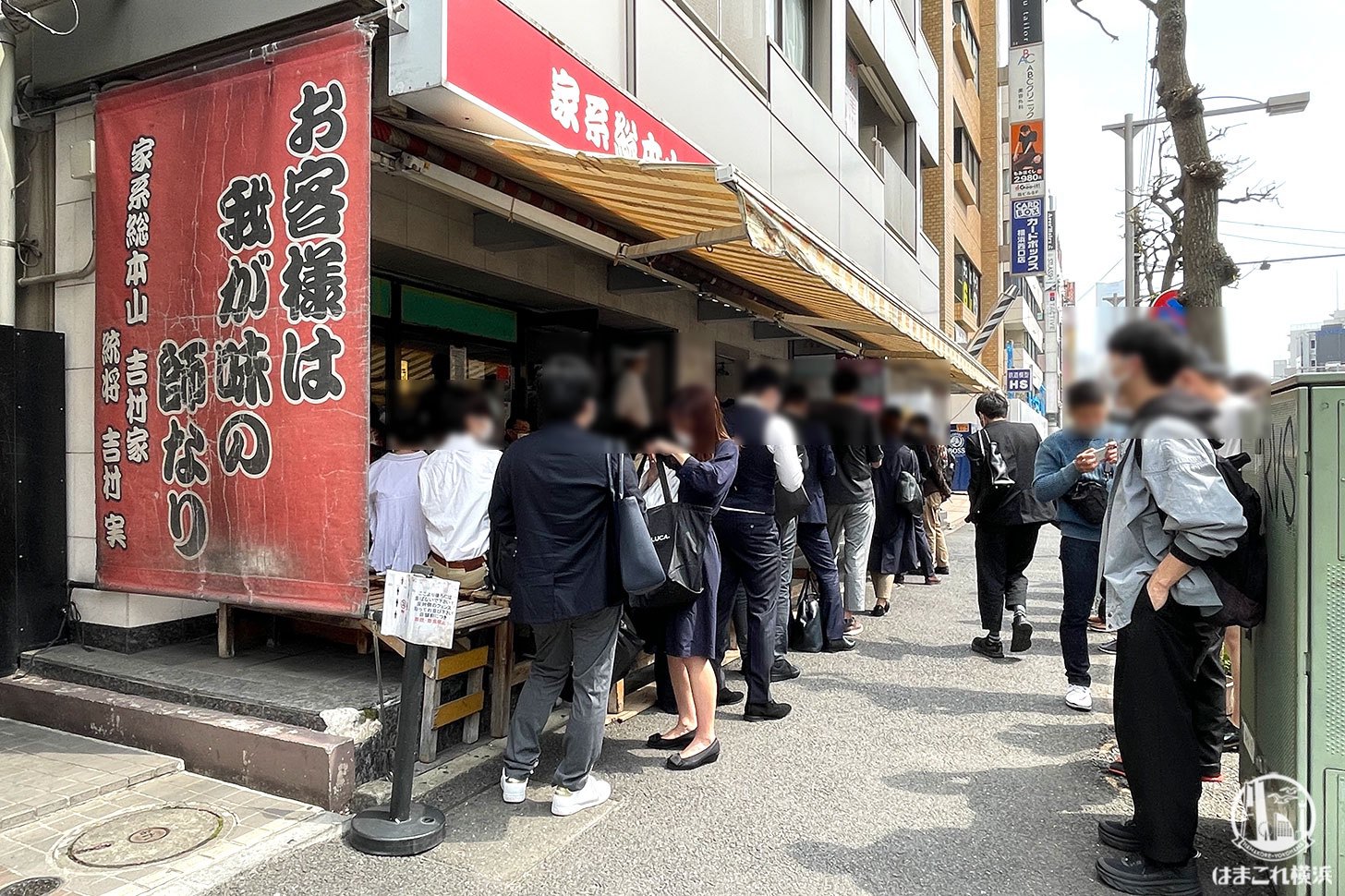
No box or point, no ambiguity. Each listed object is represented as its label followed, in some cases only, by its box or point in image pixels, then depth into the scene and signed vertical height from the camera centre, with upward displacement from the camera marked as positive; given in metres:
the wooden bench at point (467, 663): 3.97 -1.13
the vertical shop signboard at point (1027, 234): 16.66 +4.07
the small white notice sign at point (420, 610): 3.25 -0.67
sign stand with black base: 3.26 -1.53
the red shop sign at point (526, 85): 3.96 +1.98
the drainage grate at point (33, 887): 2.90 -1.56
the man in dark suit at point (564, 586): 3.46 -0.62
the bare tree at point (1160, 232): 6.64 +2.29
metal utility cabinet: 2.50 -0.52
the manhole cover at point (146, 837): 3.16 -1.57
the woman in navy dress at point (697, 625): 3.85 -0.92
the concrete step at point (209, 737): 3.59 -1.39
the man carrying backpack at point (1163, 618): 2.73 -0.65
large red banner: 3.70 +0.53
